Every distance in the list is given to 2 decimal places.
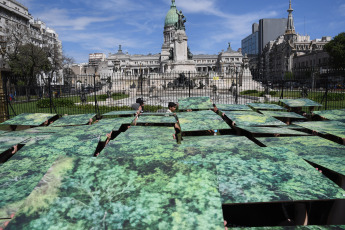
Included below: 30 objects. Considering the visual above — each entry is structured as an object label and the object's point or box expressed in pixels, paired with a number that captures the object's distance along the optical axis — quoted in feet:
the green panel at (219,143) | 8.80
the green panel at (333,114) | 18.18
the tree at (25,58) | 113.50
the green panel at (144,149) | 8.27
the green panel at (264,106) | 22.70
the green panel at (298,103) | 24.01
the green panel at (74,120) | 17.95
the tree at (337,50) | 148.46
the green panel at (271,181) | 5.85
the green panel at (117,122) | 15.27
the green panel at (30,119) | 18.65
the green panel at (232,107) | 21.38
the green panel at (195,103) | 22.07
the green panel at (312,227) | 5.30
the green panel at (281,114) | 19.04
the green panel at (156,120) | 16.42
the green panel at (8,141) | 10.52
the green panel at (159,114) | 20.30
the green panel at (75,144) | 9.93
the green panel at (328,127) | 12.97
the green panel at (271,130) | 12.67
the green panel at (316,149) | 8.01
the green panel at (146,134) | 11.46
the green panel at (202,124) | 13.86
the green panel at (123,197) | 4.92
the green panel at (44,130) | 14.85
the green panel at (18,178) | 5.93
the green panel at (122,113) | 21.64
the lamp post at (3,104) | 35.89
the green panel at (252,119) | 15.37
